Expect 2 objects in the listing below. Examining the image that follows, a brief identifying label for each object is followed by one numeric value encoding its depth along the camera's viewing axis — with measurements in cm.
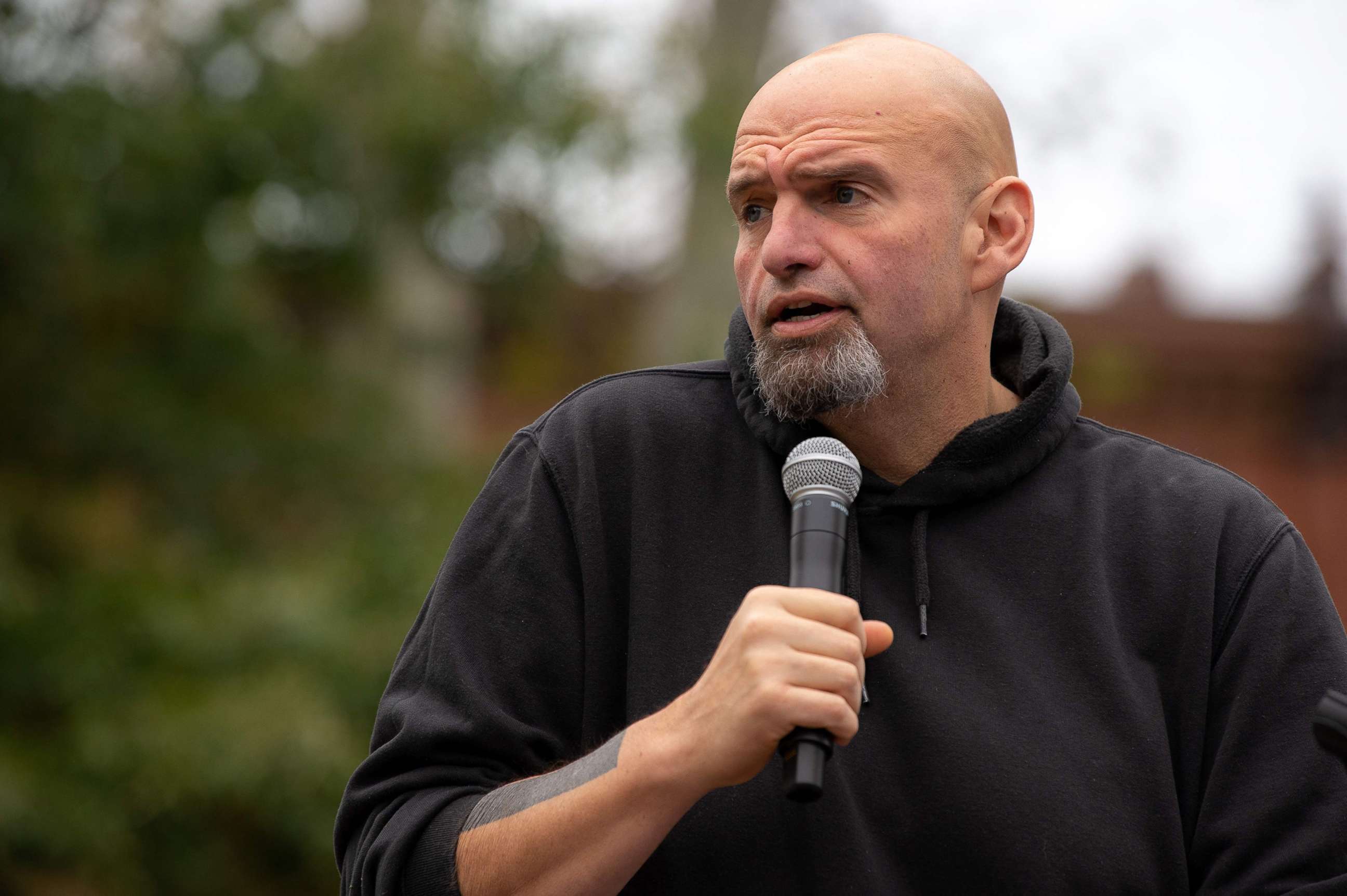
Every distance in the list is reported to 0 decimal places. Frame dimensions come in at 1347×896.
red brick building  1777
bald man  326
